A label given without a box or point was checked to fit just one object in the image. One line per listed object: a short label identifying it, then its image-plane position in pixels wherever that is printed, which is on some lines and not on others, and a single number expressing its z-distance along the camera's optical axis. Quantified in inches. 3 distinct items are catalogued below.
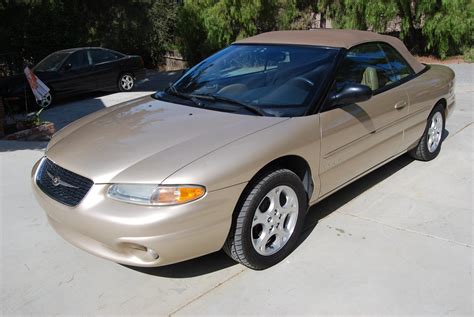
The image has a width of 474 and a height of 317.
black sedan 402.3
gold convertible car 104.3
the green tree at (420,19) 493.4
